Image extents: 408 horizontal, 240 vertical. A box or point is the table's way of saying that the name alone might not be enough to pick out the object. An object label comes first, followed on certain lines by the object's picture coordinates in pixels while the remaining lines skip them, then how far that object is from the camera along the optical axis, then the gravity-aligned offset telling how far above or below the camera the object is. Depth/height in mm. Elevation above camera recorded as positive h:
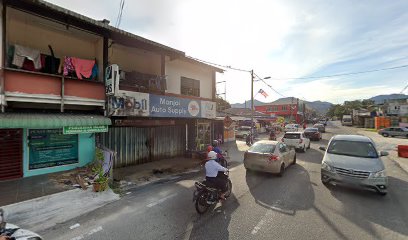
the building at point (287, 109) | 66188 +3496
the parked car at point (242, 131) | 27888 -1745
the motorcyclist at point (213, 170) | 5957 -1484
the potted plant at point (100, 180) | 7172 -2157
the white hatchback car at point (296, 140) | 16031 -1682
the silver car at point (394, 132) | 30695 -1883
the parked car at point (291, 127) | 34659 -1438
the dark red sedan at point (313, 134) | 24039 -1730
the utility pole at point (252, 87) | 21644 +3376
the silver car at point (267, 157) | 8938 -1697
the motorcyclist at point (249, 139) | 21553 -2142
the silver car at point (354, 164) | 6527 -1527
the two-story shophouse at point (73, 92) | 7305 +1098
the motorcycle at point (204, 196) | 5566 -2124
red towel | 8844 +2275
